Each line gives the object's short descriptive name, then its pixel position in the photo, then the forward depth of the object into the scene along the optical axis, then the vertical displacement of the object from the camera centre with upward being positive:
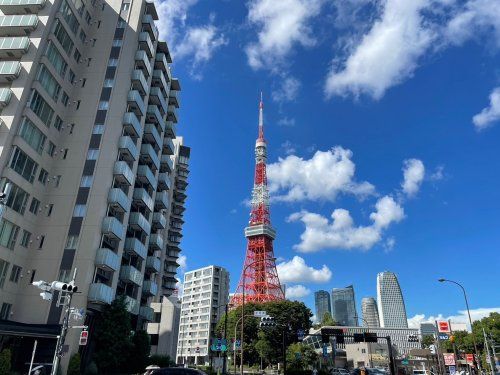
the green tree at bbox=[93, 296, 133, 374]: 35.28 +1.94
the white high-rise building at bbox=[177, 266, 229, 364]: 135.12 +17.72
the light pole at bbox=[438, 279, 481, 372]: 36.96 +6.22
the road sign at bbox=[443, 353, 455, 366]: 37.59 +0.86
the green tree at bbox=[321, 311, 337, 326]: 133.15 +14.42
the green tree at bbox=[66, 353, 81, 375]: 31.75 -0.36
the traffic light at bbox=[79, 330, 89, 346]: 22.66 +1.21
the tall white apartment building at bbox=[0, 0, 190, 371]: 35.12 +19.31
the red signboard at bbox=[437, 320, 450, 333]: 37.51 +3.70
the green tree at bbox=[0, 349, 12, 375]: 26.66 -0.22
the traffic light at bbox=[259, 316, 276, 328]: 38.16 +3.80
